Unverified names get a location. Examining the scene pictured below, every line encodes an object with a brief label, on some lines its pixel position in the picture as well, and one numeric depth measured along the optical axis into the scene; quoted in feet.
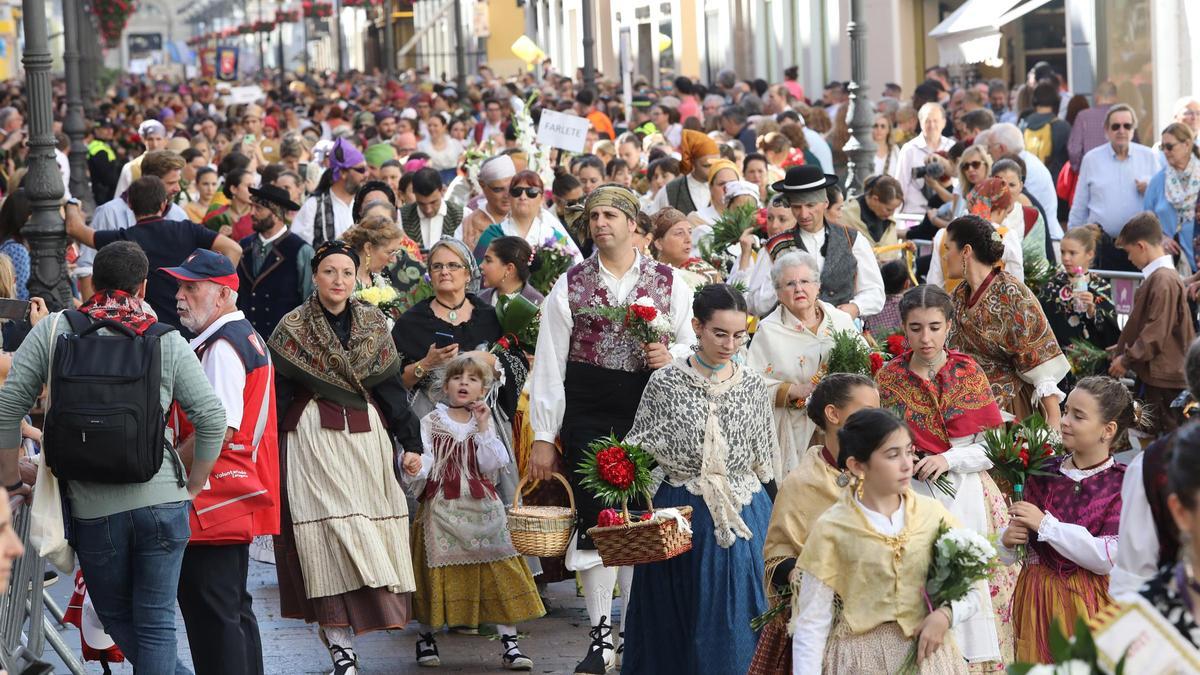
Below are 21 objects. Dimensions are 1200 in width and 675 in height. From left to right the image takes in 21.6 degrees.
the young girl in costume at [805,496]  33.35
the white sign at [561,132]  94.45
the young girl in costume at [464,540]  46.12
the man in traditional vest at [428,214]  71.24
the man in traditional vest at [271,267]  60.96
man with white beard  37.94
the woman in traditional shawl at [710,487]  38.72
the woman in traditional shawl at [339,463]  43.08
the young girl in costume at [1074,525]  34.60
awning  134.07
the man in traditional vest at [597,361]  42.89
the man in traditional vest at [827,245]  52.84
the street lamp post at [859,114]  90.37
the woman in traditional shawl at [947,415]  39.00
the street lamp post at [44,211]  65.84
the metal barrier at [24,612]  37.13
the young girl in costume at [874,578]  30.82
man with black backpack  34.98
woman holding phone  47.69
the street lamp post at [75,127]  123.87
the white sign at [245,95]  214.58
